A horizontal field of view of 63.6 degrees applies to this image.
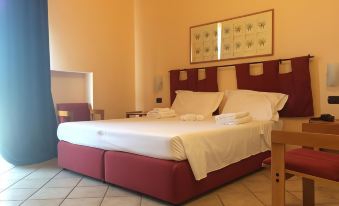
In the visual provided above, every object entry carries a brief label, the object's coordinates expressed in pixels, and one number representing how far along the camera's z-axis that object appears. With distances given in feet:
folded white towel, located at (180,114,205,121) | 10.63
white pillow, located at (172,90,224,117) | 12.03
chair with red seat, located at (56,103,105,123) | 12.08
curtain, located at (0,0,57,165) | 10.87
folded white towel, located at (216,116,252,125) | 8.88
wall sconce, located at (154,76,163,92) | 15.42
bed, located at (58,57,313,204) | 6.72
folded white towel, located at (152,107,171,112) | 12.27
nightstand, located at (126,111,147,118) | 14.36
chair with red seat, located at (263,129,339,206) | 4.87
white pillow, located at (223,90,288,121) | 10.31
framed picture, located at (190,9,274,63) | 11.54
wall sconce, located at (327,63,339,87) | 9.50
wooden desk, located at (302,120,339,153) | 7.93
